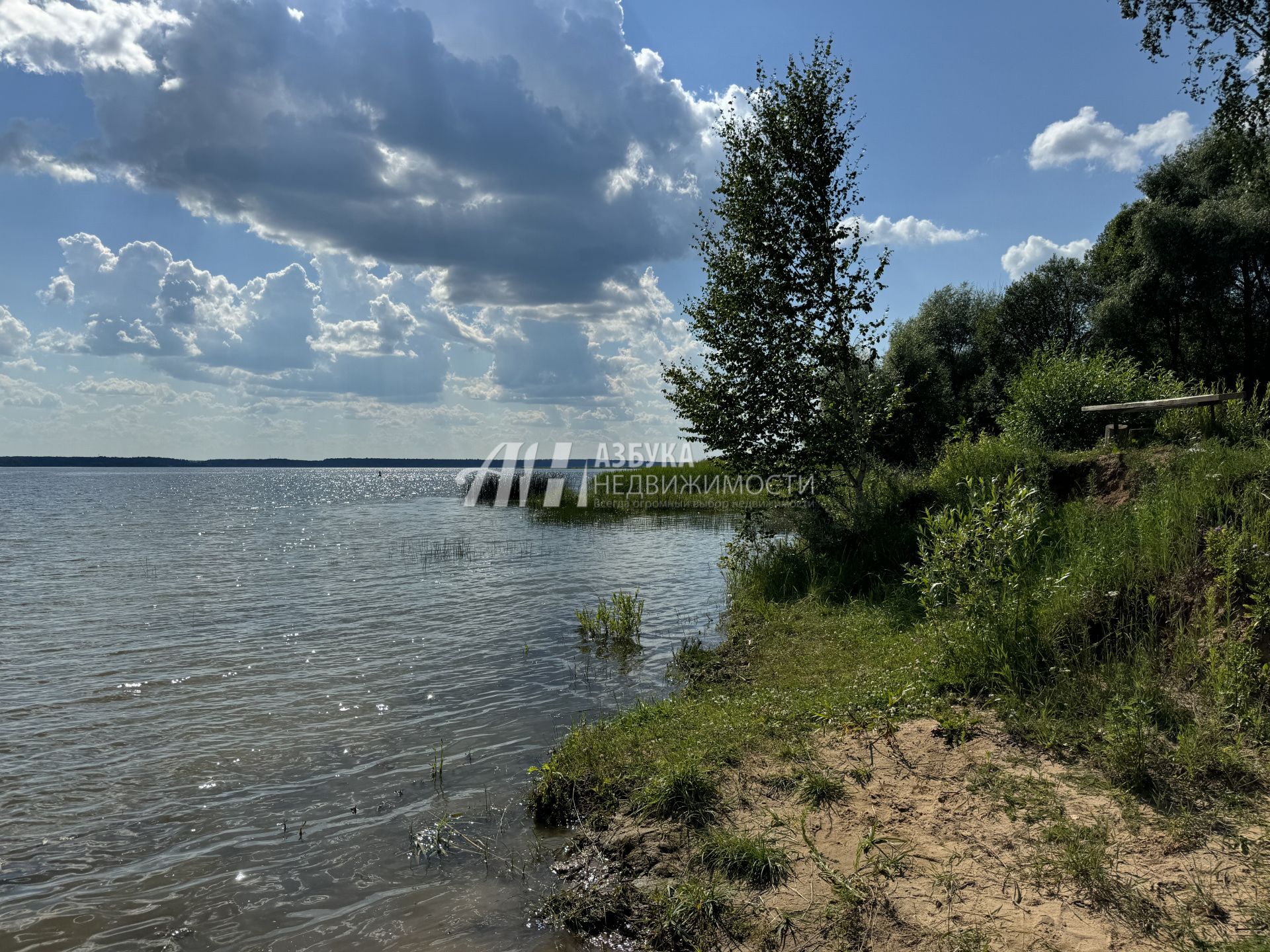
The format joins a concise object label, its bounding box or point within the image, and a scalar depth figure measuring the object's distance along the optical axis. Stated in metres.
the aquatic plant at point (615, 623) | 13.38
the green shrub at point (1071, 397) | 15.03
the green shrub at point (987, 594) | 7.34
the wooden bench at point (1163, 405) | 11.34
